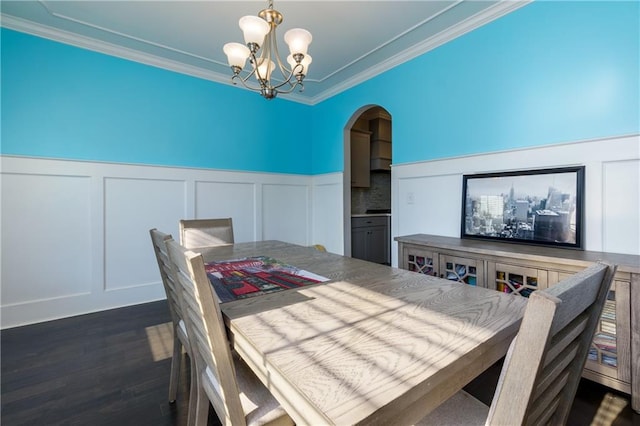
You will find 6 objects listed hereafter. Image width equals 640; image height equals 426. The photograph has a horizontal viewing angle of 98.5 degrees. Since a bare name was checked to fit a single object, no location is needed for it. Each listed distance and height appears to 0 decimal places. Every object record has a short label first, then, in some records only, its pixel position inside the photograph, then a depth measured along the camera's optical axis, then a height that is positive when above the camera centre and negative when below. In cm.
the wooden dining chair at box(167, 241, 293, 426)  74 -48
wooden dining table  52 -33
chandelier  150 +96
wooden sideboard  137 -41
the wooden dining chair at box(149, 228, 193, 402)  124 -55
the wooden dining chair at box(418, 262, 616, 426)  44 -27
